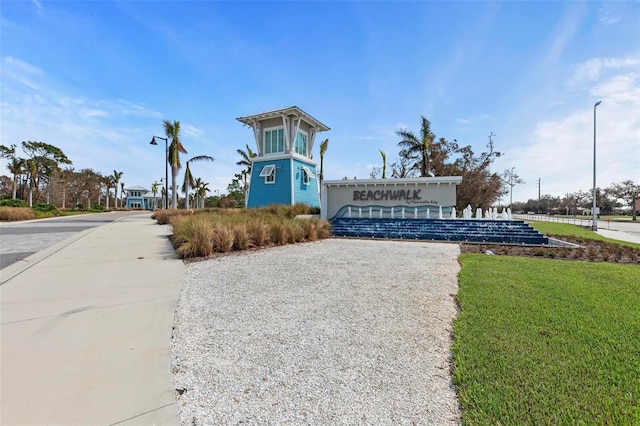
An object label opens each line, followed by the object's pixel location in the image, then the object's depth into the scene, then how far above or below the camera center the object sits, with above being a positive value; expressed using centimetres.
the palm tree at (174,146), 2853 +615
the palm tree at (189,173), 3041 +416
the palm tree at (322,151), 3706 +736
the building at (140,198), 7844 +275
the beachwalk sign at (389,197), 1780 +66
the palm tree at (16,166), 4369 +652
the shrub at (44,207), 3098 +16
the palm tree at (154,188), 8029 +573
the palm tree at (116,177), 7038 +767
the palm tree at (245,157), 4090 +740
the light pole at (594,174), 2313 +270
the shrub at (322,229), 1352 -102
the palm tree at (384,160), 3316 +551
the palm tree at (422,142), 2800 +646
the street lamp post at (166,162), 2815 +466
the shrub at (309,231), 1249 -103
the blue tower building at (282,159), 2017 +359
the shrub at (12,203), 2780 +55
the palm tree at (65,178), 5116 +560
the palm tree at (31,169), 4347 +609
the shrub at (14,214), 2178 -42
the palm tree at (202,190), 6392 +410
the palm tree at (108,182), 6619 +618
